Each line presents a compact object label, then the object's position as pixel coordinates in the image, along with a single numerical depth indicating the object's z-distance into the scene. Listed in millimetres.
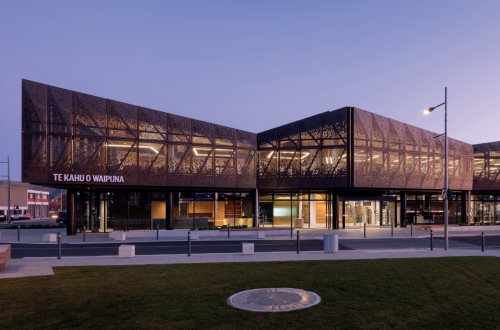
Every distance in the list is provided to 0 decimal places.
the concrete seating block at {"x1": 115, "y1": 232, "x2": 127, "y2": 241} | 23355
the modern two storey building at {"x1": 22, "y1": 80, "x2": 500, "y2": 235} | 25750
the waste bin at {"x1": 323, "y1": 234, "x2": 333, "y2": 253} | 16750
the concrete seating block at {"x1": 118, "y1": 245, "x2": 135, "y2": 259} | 15110
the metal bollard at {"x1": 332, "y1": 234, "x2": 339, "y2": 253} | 16734
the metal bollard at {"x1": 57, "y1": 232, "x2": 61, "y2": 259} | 14518
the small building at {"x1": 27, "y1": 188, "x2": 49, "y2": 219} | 90000
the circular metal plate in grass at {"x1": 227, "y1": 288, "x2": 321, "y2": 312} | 7422
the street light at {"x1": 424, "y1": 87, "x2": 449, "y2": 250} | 18250
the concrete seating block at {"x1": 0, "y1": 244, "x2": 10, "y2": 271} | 11680
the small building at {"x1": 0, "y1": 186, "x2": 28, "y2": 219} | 77938
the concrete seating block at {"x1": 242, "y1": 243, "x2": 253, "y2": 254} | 16047
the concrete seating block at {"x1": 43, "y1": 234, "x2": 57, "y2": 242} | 22334
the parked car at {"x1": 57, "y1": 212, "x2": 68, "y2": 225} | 43972
